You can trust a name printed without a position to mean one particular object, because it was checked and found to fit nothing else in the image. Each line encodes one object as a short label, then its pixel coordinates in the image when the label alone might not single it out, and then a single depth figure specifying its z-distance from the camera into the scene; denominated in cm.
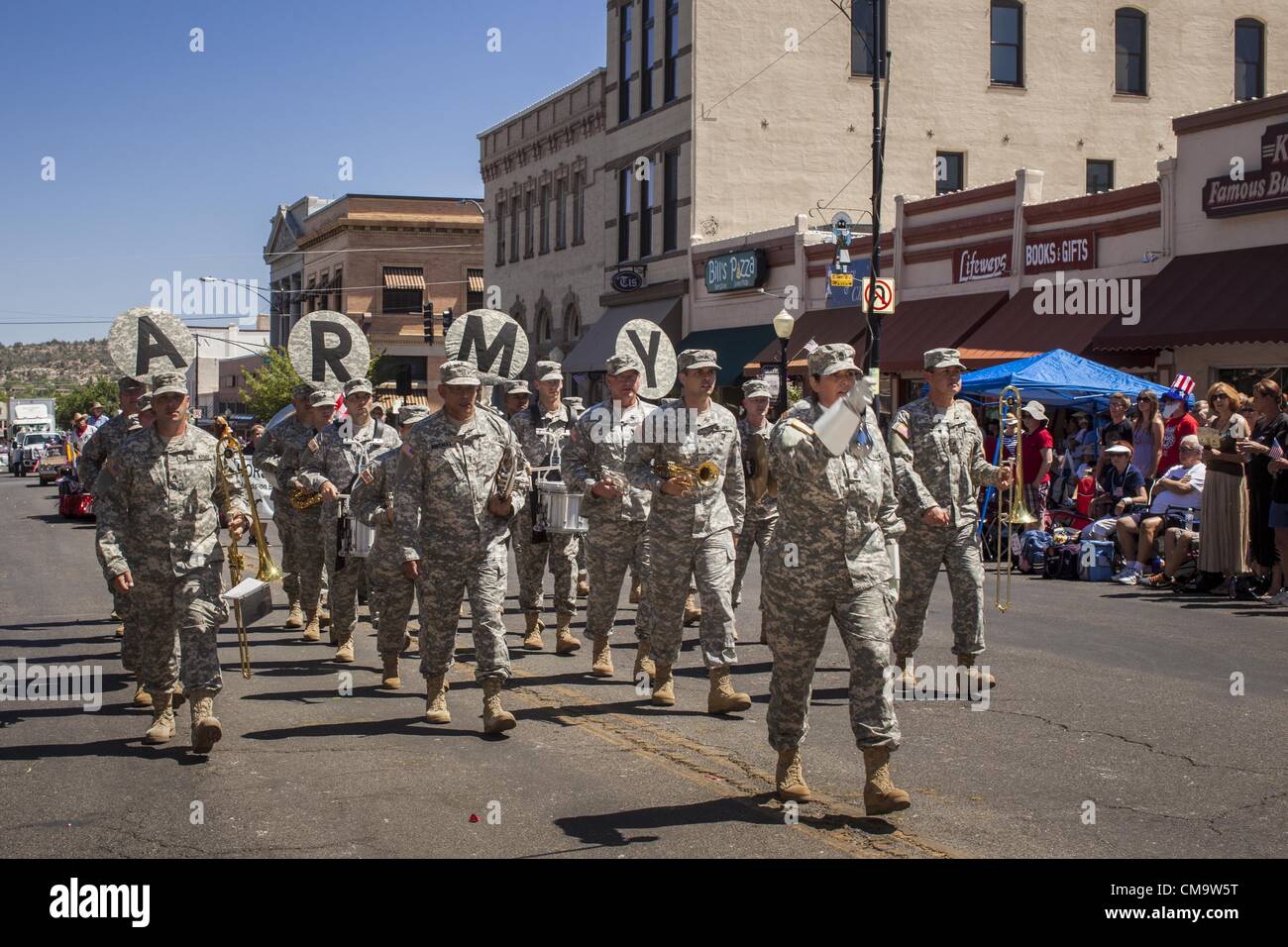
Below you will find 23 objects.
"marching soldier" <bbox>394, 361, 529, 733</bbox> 863
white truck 8550
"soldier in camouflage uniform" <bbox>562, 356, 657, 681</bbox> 1016
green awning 3531
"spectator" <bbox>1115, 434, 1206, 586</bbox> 1633
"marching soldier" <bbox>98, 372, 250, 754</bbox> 815
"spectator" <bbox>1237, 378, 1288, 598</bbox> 1434
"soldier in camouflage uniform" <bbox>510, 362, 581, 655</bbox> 1194
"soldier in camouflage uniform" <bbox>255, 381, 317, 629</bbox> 1250
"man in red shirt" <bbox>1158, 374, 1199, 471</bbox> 1727
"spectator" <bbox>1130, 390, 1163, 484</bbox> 1777
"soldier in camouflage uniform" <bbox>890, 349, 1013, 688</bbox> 938
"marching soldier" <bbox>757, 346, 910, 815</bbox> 664
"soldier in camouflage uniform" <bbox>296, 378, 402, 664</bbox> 1135
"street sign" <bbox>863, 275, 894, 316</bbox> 2721
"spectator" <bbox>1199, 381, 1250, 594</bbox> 1487
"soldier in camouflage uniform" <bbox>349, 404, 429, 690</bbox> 984
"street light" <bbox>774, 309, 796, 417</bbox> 2859
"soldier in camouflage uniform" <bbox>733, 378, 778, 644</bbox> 1196
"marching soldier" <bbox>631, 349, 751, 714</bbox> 909
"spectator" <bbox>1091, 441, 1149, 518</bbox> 1728
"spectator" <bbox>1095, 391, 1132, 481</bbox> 1845
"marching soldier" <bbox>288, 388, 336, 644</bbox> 1227
